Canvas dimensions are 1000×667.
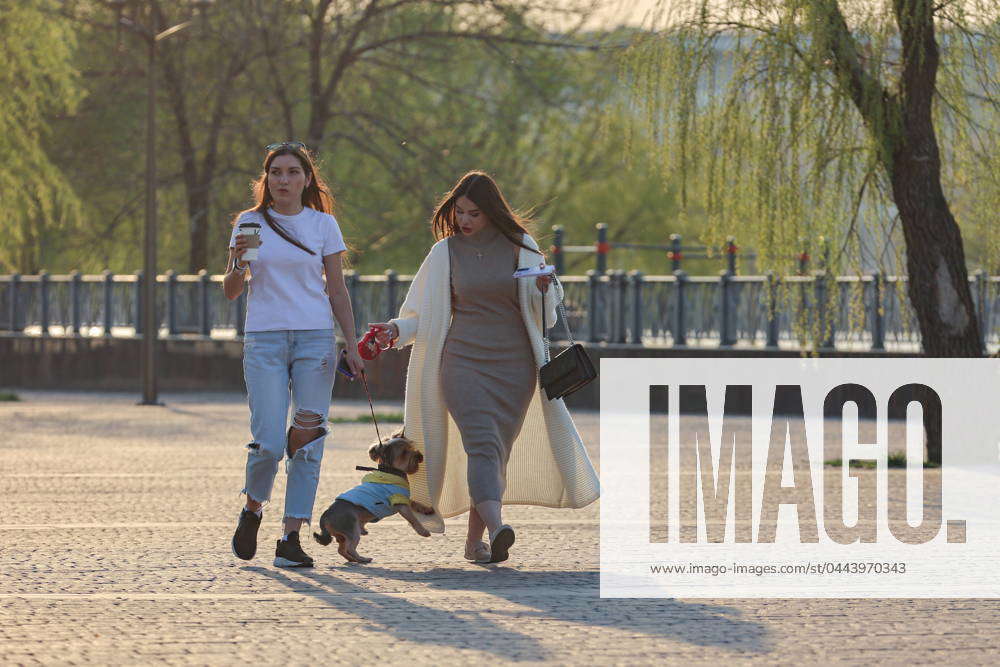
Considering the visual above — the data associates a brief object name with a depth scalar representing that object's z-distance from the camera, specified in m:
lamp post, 52.81
